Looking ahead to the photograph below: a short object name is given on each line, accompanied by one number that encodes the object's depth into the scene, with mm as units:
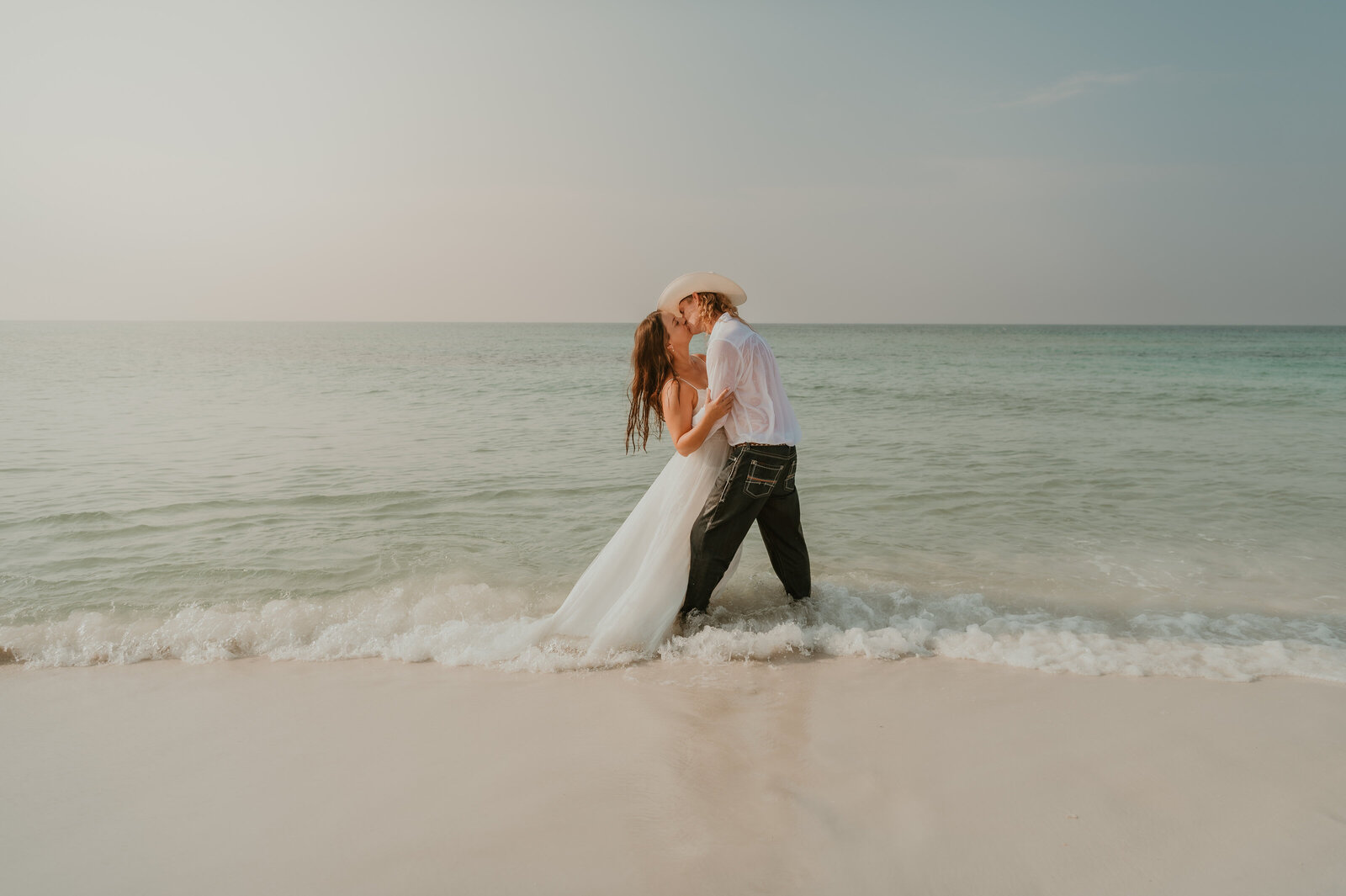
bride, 4371
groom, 4258
